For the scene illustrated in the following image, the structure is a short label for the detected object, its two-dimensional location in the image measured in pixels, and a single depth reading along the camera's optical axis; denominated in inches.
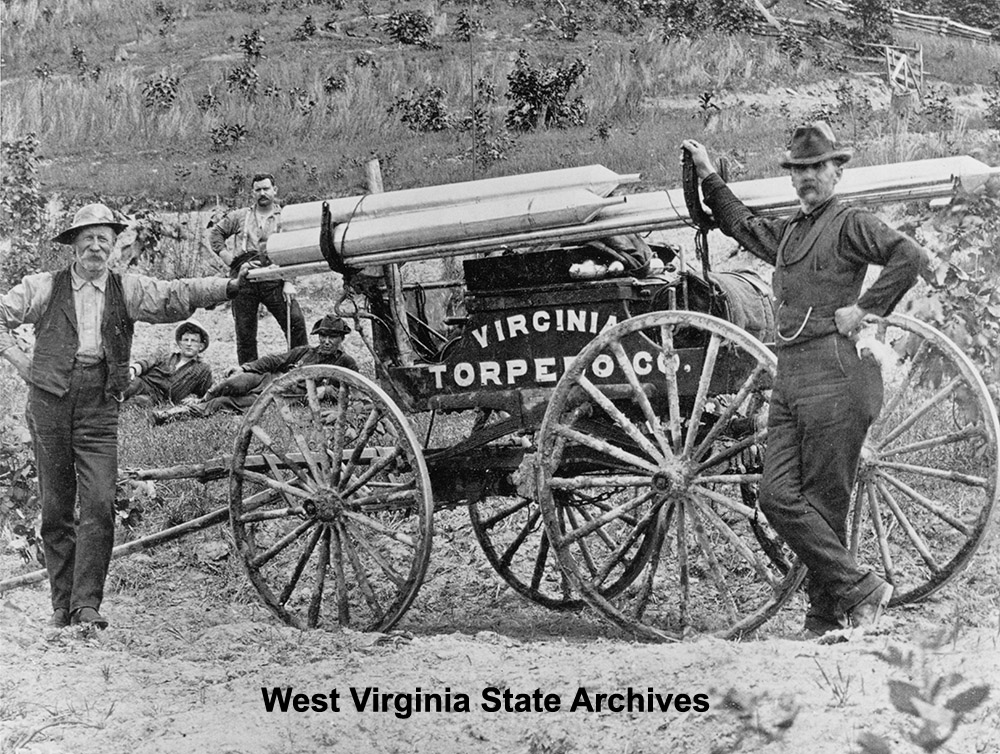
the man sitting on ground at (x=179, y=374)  419.5
